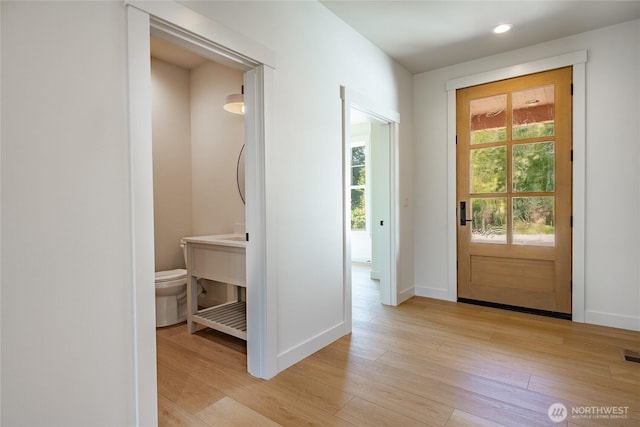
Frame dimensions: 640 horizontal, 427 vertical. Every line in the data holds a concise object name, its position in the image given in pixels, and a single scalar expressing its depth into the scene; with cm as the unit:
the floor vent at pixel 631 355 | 236
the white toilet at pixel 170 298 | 302
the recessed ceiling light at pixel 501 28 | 293
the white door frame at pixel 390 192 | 285
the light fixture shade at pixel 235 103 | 306
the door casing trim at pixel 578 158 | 309
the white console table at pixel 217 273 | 259
